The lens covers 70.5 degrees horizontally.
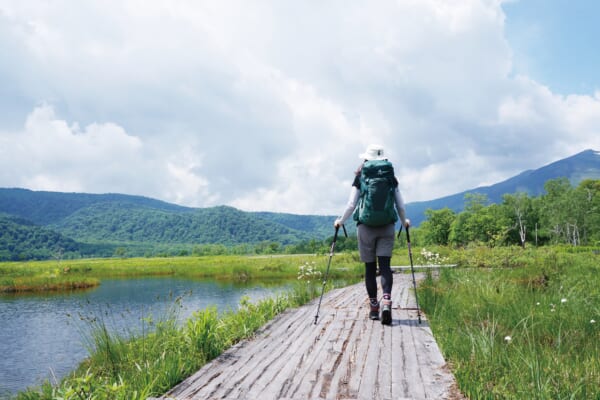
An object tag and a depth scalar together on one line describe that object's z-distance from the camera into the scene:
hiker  5.91
